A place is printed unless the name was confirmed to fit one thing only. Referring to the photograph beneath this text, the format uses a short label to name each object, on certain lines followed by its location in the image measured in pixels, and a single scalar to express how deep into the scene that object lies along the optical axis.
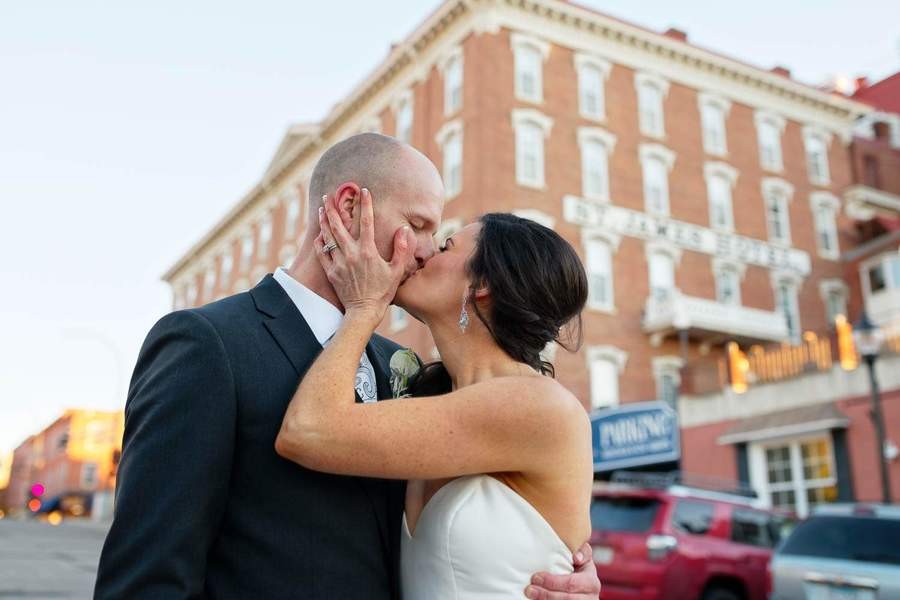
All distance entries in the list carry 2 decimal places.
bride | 2.18
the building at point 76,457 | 79.69
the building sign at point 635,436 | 10.79
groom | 1.97
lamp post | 14.16
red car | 9.81
